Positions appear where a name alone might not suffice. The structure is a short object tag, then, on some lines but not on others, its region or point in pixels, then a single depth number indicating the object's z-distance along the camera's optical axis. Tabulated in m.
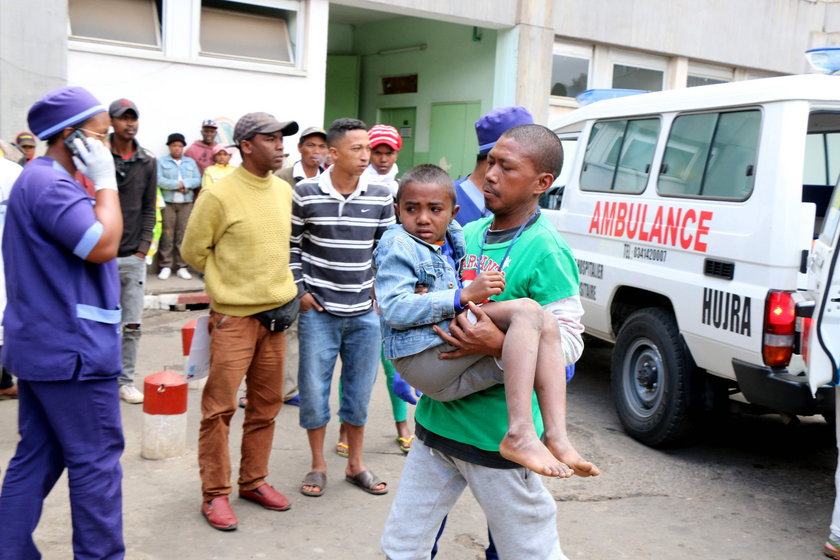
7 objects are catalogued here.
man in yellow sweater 3.85
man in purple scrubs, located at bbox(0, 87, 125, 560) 2.85
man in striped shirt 4.26
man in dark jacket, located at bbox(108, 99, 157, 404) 5.37
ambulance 4.39
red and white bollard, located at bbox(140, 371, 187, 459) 4.68
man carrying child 2.52
